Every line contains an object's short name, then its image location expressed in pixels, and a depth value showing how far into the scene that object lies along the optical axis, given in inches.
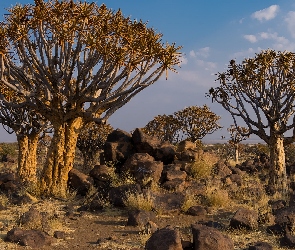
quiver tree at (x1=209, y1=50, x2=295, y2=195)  616.1
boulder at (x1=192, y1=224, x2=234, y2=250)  249.6
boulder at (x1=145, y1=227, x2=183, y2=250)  243.0
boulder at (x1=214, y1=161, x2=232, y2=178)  630.5
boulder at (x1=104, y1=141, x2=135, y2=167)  616.1
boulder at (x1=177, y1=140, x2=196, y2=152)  655.5
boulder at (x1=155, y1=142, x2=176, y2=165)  618.2
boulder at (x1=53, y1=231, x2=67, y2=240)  308.5
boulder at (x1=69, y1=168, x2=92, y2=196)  507.8
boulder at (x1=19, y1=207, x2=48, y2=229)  326.0
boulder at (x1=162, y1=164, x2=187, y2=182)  524.4
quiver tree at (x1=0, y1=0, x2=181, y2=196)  469.7
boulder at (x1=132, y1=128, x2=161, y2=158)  621.3
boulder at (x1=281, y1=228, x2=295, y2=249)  286.9
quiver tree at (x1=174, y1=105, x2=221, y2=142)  1142.3
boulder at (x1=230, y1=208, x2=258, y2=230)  330.3
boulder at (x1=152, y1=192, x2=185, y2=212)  398.6
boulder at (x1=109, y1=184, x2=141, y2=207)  423.8
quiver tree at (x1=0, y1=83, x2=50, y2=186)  716.0
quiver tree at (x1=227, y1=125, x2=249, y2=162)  1360.5
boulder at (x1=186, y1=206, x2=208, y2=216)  401.4
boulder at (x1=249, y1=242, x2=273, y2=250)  250.4
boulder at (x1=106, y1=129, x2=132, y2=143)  658.2
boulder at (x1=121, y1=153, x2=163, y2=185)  503.5
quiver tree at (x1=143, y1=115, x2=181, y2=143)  1229.1
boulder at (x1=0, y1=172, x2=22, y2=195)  518.0
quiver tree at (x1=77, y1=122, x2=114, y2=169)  964.6
